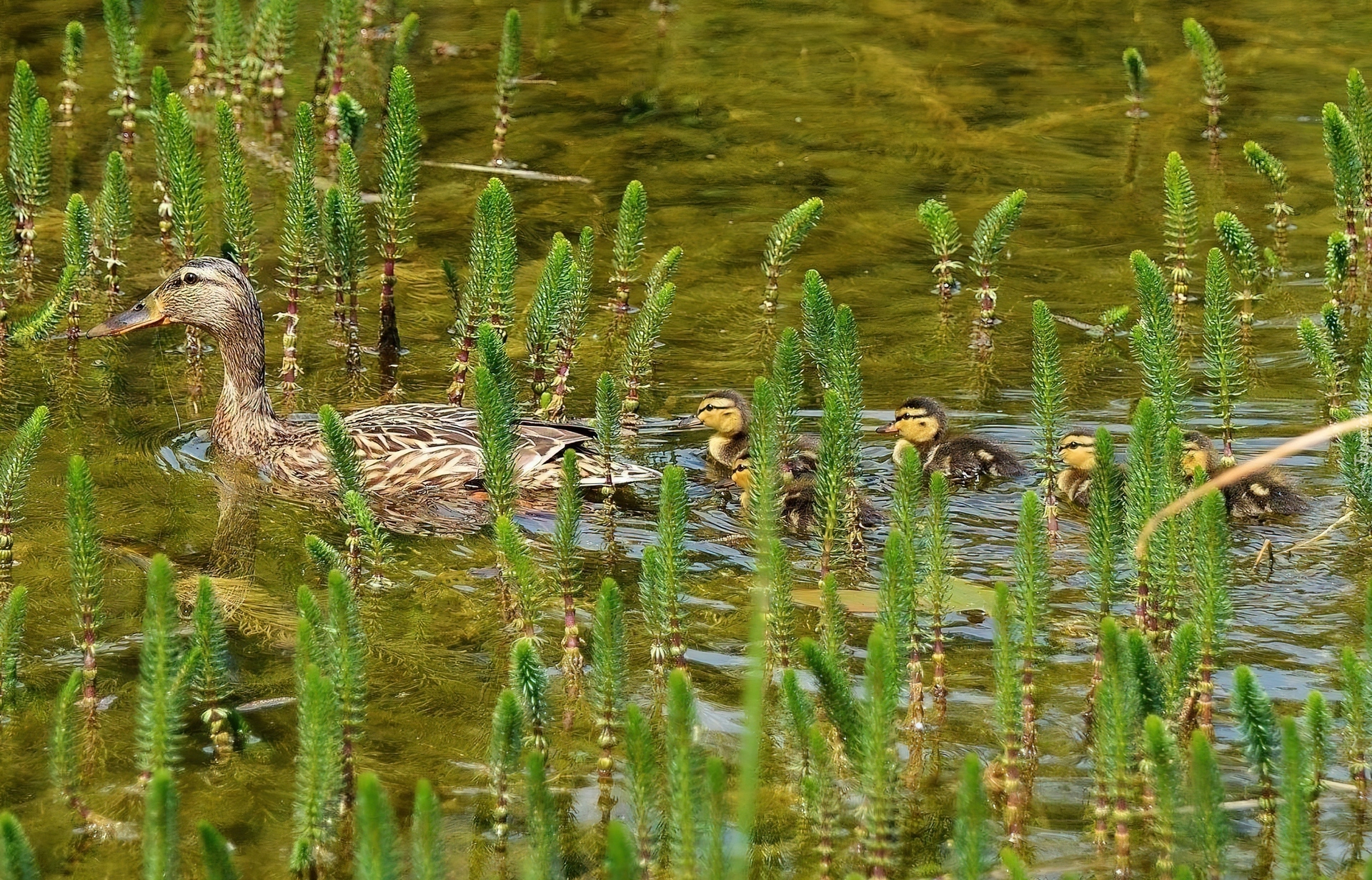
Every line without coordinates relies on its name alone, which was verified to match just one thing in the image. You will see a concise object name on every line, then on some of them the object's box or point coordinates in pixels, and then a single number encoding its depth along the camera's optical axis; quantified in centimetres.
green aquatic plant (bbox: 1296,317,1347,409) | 1287
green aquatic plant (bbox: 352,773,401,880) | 701
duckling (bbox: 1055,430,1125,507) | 1384
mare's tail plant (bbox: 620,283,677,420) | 1395
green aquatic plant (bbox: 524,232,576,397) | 1355
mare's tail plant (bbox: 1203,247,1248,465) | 1205
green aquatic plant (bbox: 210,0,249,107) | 2072
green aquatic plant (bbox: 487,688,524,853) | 812
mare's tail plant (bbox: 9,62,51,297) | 1538
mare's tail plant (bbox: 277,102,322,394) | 1480
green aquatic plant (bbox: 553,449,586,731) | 1017
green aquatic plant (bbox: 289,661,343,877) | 790
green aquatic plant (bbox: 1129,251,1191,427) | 1111
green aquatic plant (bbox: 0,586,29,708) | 921
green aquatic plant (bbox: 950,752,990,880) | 727
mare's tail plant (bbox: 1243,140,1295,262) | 1683
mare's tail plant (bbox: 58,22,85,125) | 1878
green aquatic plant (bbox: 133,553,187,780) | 823
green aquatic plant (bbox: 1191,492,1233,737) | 895
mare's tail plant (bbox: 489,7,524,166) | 1919
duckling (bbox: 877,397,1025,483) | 1381
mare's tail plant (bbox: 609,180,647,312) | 1441
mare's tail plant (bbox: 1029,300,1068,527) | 1118
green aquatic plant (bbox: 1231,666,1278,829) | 827
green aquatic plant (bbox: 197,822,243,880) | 720
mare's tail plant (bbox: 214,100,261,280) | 1501
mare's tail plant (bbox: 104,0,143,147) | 1875
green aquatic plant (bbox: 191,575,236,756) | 897
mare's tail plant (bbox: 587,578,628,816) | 878
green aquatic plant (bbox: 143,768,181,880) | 729
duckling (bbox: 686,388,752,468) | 1425
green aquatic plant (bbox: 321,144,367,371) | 1478
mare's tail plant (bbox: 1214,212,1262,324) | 1572
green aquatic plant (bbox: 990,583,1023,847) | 873
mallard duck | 1384
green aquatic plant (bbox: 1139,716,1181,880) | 775
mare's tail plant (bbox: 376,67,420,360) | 1421
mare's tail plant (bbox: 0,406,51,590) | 1027
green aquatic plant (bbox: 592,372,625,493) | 1198
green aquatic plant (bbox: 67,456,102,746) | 905
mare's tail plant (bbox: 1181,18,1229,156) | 1964
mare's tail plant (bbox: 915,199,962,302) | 1633
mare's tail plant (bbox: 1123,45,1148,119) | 2097
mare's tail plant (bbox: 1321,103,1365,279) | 1590
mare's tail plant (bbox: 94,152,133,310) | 1547
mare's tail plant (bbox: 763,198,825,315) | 1514
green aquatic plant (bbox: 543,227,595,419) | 1437
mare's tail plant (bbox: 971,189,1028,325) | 1560
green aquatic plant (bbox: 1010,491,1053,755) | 912
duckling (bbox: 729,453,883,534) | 1300
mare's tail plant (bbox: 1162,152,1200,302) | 1536
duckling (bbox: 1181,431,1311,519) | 1290
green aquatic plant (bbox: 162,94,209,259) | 1470
